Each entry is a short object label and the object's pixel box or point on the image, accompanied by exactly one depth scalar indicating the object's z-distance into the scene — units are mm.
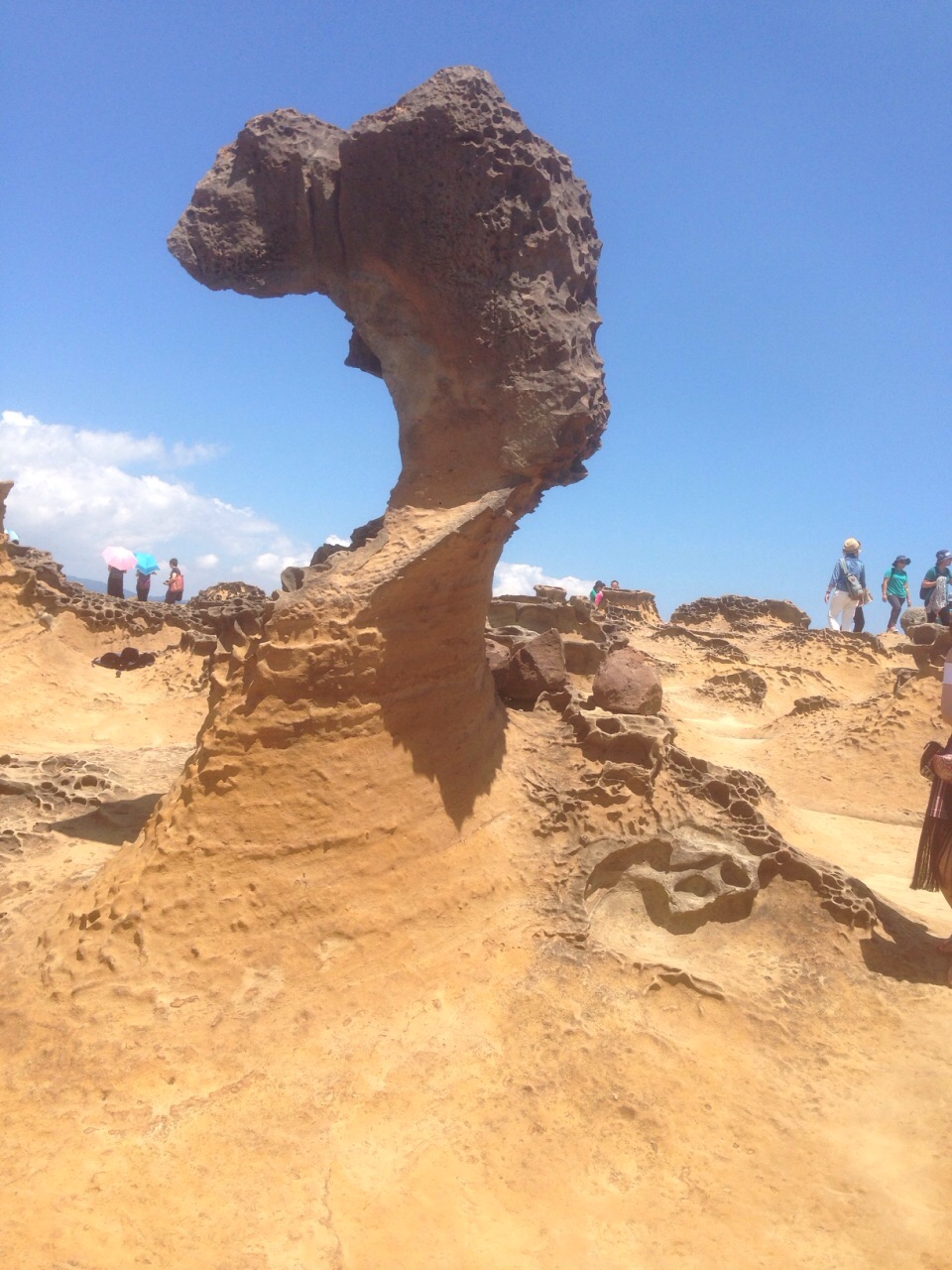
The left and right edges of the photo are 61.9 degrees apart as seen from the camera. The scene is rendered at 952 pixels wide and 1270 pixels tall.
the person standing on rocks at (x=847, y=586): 14508
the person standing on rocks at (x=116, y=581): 14938
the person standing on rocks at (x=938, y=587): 12008
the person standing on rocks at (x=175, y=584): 17000
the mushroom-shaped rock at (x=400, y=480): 3480
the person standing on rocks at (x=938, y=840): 3760
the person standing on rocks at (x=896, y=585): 14945
